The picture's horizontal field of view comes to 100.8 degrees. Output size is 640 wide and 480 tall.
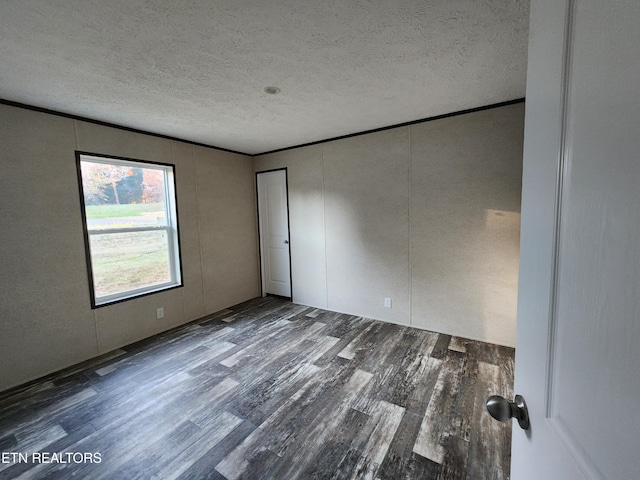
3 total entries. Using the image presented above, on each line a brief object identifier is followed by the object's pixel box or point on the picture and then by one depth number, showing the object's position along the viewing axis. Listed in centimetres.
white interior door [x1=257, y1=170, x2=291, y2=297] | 428
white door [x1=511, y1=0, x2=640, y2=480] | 33
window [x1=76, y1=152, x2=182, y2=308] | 276
